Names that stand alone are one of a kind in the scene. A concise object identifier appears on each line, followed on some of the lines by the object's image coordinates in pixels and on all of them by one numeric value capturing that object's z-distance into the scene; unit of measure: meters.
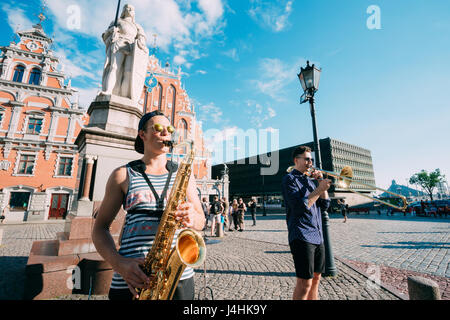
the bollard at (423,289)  2.52
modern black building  57.33
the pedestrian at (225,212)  12.15
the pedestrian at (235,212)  13.44
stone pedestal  3.12
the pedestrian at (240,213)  12.84
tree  62.31
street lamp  5.54
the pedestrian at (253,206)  15.09
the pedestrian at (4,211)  16.73
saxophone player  1.33
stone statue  4.96
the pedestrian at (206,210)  13.28
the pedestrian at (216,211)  11.39
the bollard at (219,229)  10.41
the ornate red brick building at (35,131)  18.28
